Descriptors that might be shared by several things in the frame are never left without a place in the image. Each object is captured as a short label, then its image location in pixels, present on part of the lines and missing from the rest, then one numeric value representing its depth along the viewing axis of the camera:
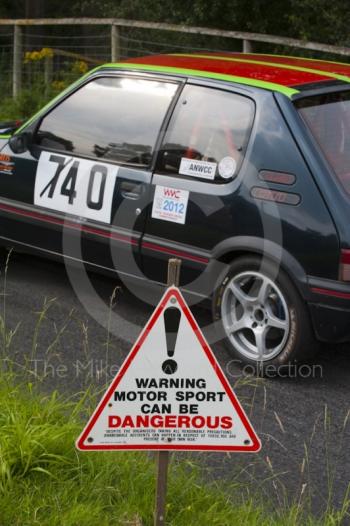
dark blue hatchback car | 8.17
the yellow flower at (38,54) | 21.88
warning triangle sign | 5.35
